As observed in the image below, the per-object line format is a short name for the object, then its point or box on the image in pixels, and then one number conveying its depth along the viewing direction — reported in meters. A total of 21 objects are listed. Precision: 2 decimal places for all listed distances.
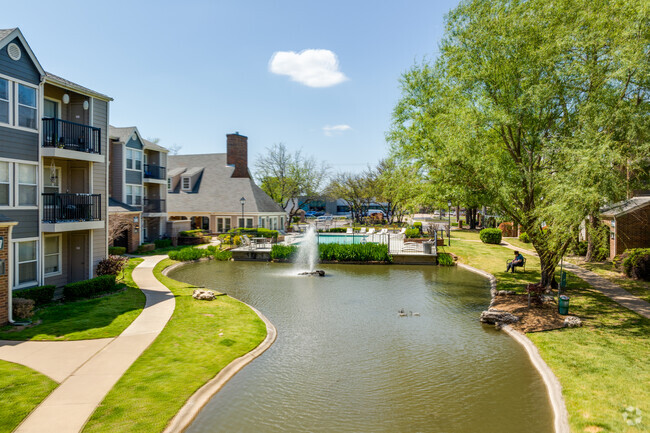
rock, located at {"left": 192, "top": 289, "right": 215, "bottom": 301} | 16.81
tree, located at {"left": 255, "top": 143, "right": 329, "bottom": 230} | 54.38
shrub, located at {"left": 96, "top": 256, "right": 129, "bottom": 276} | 18.67
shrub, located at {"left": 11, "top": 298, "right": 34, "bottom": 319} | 12.88
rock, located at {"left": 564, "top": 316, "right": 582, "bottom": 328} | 13.53
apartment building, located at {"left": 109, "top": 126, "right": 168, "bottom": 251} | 29.94
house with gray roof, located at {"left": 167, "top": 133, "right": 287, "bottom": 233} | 42.34
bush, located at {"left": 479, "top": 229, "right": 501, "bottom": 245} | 35.41
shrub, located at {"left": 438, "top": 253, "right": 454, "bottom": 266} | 27.75
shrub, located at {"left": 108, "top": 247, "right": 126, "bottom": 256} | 27.45
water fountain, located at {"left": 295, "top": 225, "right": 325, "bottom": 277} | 24.72
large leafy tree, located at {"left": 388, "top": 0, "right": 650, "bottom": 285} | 14.17
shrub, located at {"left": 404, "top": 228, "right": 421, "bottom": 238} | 38.50
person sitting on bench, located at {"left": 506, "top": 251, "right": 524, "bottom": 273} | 23.78
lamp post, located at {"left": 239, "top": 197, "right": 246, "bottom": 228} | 38.67
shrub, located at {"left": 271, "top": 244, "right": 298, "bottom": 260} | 30.07
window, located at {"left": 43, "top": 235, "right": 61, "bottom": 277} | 16.95
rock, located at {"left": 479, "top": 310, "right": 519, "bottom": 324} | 14.39
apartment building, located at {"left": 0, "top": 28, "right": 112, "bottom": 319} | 14.38
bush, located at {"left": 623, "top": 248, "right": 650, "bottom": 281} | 19.95
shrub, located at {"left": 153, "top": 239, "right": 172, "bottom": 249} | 33.22
